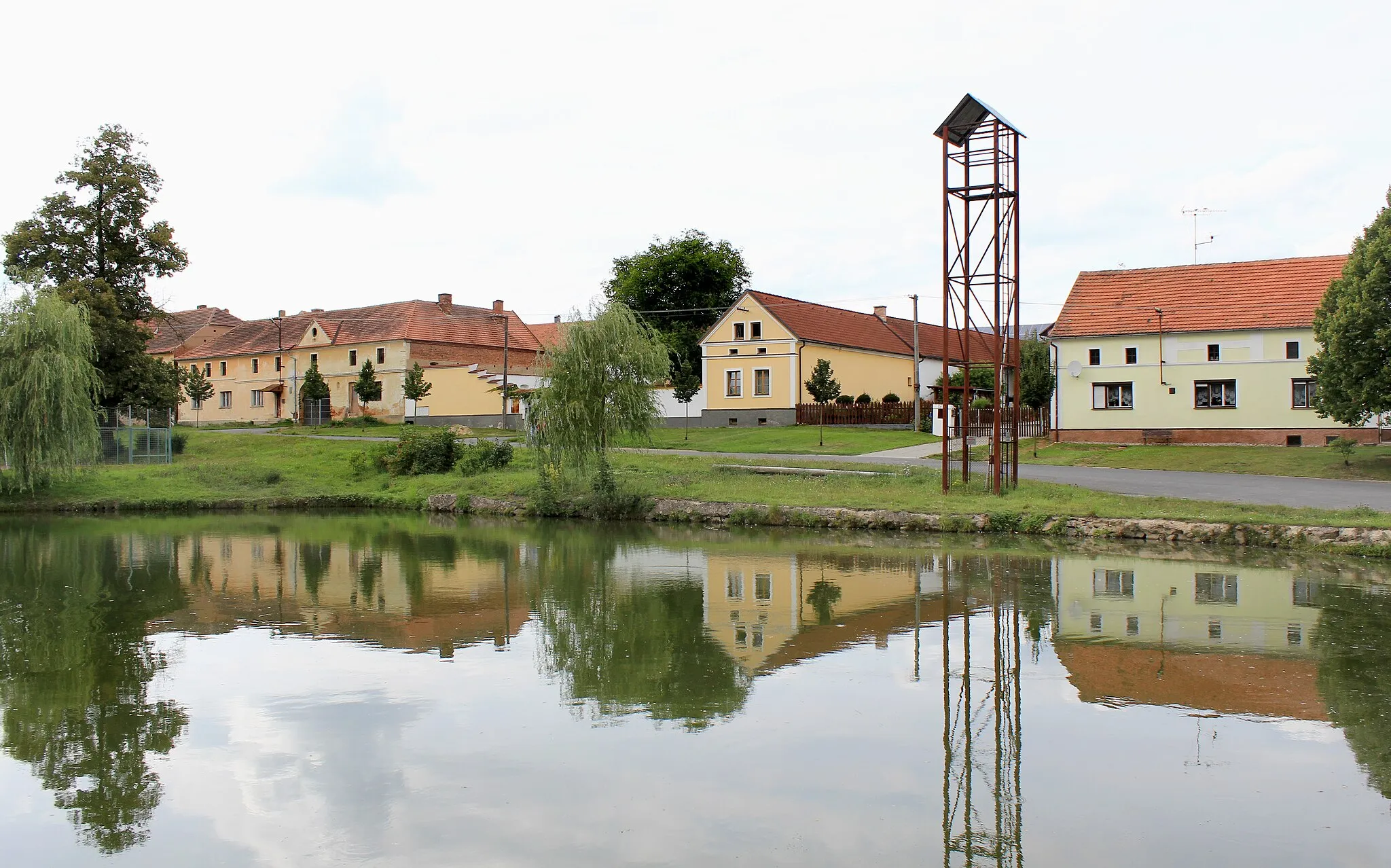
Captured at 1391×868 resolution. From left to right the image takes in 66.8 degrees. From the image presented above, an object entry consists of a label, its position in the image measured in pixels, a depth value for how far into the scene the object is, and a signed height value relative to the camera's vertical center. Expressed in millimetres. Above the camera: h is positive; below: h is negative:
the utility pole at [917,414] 46188 +525
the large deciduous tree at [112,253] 42312 +7518
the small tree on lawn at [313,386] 61875 +2695
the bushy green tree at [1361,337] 30219 +2445
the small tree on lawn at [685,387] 51719 +2010
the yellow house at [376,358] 60062 +4701
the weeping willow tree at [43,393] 31719 +1286
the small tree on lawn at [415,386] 57438 +2472
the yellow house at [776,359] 51500 +3475
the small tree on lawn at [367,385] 59438 +2629
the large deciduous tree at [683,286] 61812 +8467
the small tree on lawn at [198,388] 66750 +2941
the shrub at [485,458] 36312 -981
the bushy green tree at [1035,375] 57250 +2697
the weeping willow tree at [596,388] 28969 +1152
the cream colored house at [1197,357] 38625 +2496
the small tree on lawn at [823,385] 49000 +1941
